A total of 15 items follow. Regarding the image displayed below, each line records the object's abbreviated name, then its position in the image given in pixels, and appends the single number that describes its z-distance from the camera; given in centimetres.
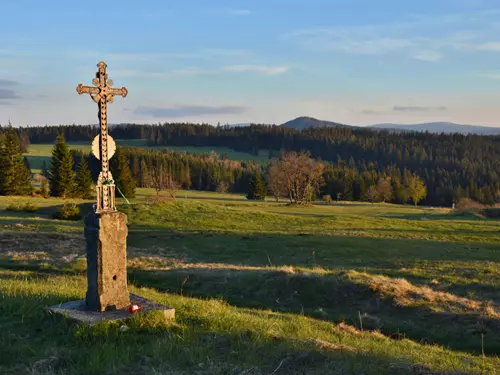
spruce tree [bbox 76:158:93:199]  7828
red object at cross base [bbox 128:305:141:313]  917
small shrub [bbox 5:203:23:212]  5164
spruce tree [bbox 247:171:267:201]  10928
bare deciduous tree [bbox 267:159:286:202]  9009
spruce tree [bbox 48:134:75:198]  7469
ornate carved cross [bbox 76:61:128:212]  1009
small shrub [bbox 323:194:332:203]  9854
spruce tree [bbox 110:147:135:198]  8069
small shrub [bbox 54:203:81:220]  5041
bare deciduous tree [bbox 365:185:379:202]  12259
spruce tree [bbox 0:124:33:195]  7306
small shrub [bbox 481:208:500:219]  6334
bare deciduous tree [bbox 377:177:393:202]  12750
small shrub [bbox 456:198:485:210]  10765
